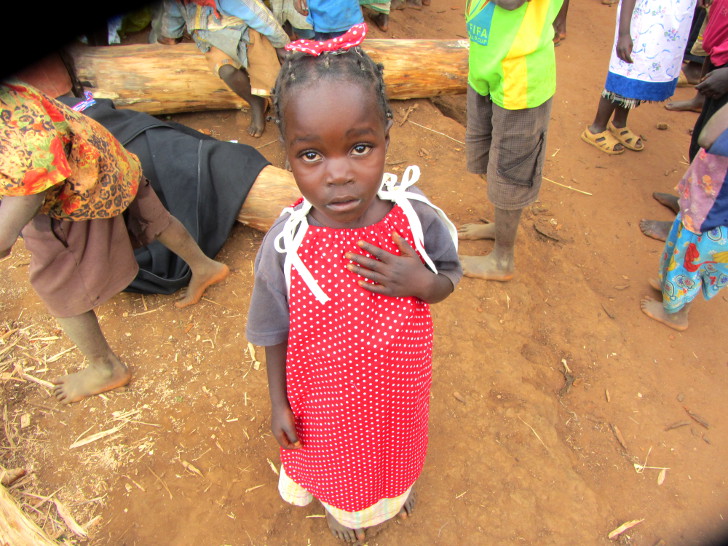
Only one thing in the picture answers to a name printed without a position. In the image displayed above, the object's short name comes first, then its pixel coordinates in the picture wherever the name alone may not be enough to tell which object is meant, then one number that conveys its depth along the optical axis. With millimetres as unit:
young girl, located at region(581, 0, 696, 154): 3717
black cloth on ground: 3100
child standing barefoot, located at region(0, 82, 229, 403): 1682
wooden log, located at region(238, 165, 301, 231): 3203
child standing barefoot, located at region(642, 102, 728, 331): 2461
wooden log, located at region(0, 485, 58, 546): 1803
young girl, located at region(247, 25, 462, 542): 1071
